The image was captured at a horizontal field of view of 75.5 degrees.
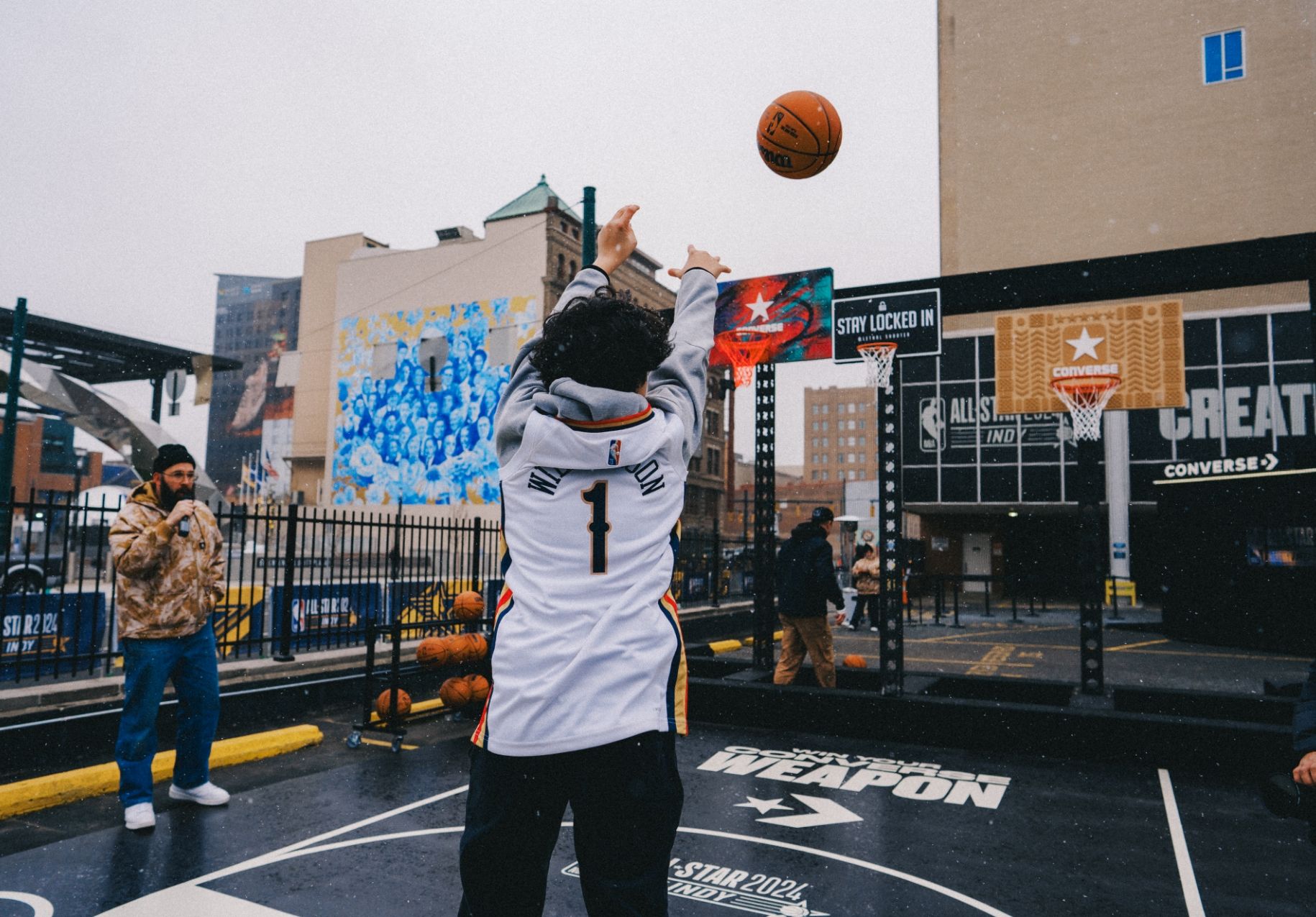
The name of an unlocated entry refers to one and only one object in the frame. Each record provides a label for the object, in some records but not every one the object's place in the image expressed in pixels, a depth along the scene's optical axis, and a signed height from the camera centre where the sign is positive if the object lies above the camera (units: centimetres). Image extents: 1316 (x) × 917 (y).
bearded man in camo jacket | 515 -60
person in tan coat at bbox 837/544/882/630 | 1806 -101
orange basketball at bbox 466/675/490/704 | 803 -152
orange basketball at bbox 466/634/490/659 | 809 -113
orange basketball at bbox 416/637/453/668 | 777 -116
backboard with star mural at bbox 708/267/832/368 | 914 +242
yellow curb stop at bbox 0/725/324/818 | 562 -185
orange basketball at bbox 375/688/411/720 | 766 -161
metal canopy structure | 2158 +465
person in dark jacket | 906 -74
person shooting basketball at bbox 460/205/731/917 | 185 -23
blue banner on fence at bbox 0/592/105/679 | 904 -120
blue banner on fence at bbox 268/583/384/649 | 1047 -117
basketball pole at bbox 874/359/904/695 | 836 -14
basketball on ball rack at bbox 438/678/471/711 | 783 -154
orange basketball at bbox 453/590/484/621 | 796 -75
